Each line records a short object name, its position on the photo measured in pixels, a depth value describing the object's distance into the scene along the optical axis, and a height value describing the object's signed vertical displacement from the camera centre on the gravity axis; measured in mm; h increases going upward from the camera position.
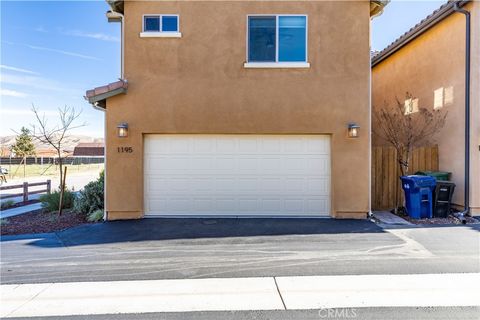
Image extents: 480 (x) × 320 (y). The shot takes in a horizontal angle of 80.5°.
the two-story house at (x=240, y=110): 8273 +1398
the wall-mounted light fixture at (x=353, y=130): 8086 +791
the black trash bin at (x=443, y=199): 8188 -1203
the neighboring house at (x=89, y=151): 65250 +1681
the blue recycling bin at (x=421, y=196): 8070 -1101
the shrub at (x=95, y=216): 8293 -1720
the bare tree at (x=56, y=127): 9586 +1086
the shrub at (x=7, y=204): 10566 -1734
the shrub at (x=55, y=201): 9578 -1463
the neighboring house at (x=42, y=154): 48500 +752
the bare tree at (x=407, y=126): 9155 +1154
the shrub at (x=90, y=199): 8938 -1328
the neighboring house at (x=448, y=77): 8164 +2754
